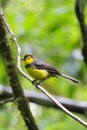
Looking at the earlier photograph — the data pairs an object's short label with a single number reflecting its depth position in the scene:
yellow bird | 5.89
